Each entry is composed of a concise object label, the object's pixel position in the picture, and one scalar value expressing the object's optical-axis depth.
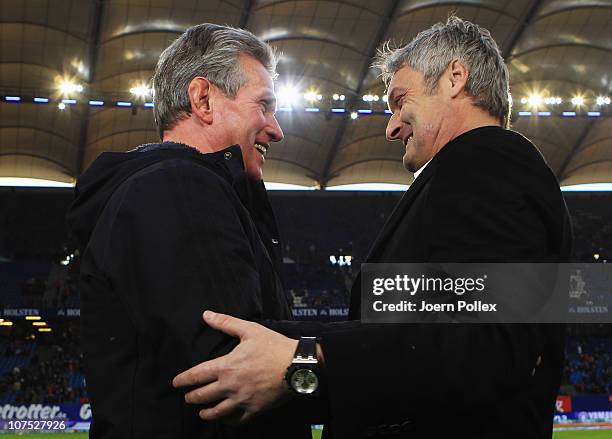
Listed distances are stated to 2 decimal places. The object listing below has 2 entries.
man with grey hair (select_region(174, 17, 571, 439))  1.80
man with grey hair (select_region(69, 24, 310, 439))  1.86
